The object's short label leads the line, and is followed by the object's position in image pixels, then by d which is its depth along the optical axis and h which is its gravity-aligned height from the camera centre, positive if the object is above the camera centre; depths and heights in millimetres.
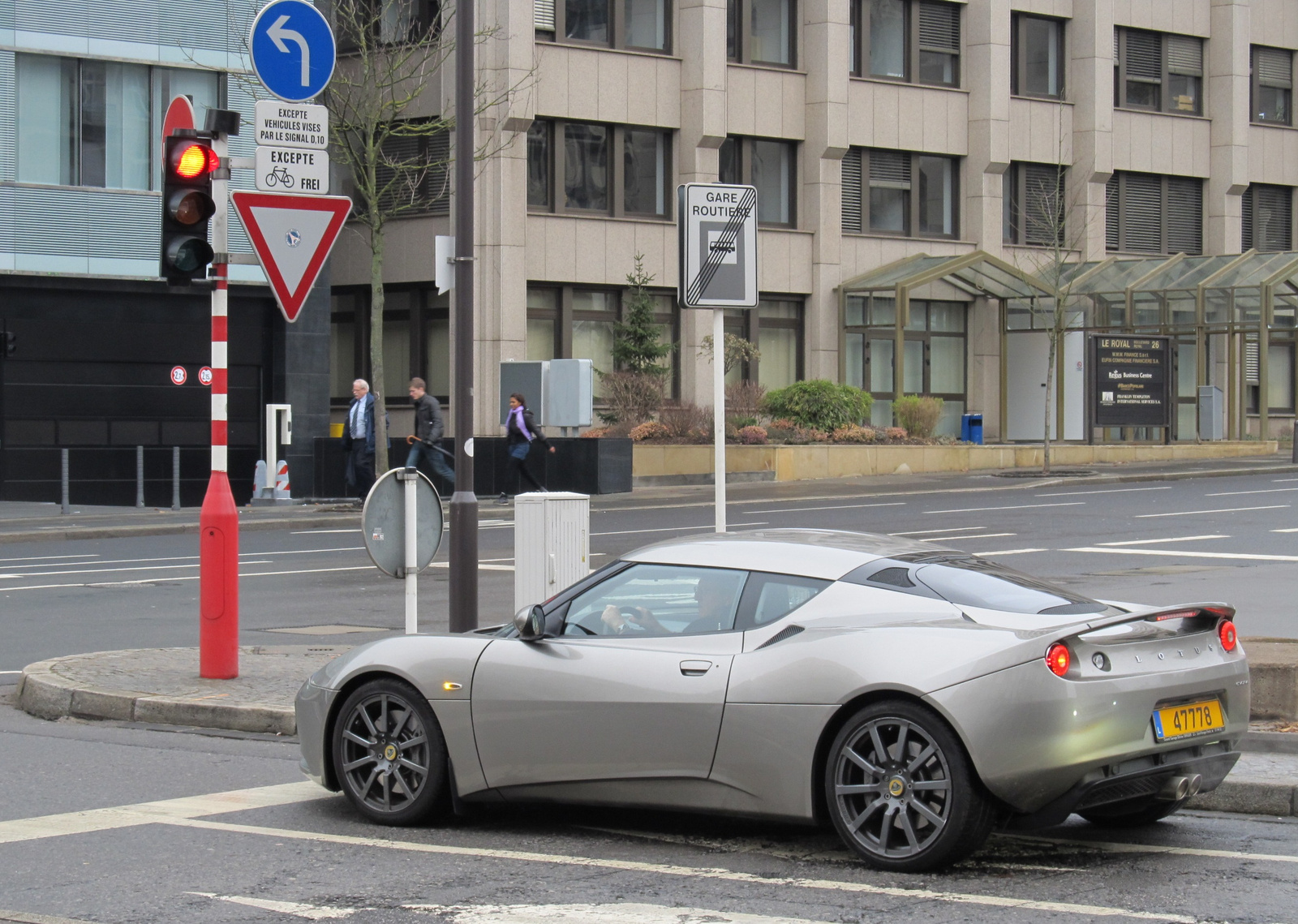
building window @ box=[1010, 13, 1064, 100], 44375 +10245
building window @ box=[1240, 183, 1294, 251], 49438 +6619
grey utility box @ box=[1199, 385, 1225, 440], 42062 +689
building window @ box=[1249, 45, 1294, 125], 49125 +10493
